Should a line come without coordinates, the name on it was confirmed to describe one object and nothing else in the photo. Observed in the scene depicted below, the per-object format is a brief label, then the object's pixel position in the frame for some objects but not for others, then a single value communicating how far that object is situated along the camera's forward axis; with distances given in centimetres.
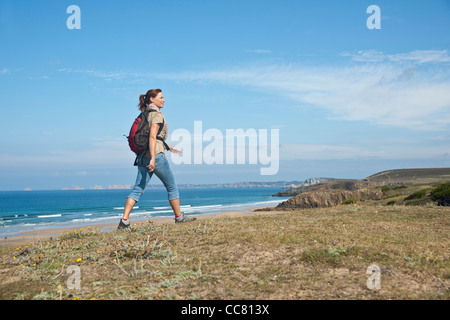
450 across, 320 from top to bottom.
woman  780
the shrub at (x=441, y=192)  1510
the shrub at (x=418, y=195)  1880
